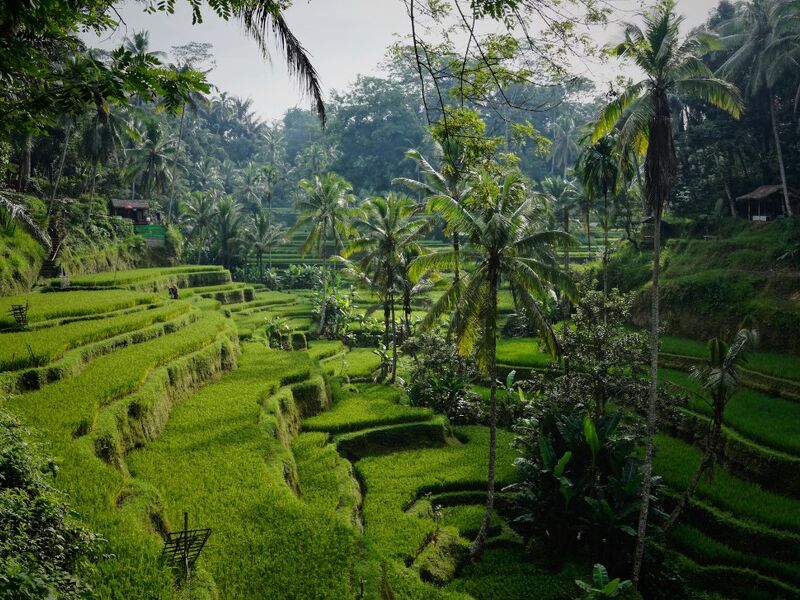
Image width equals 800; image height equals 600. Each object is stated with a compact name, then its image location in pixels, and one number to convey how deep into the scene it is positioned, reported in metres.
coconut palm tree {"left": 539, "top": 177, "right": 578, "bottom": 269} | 36.51
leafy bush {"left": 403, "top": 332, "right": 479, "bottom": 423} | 19.67
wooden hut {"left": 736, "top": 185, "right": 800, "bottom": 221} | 28.47
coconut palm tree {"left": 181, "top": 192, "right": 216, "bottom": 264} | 45.50
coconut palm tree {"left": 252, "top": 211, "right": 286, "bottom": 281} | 44.66
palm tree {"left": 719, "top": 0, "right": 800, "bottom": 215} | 27.66
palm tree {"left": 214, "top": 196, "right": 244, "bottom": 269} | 43.78
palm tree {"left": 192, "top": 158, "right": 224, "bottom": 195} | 61.59
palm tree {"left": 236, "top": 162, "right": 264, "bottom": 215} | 61.88
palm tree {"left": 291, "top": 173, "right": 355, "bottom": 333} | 31.64
